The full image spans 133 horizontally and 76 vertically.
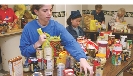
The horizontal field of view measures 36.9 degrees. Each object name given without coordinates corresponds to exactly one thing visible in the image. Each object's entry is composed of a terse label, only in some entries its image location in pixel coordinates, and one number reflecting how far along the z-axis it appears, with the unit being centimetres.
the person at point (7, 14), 365
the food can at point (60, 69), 144
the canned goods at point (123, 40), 218
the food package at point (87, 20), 448
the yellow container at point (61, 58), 160
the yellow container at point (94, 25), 430
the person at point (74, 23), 290
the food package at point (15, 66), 131
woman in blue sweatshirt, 161
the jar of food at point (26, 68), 153
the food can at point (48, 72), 135
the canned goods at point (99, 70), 146
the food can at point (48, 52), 153
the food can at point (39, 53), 155
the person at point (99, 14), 483
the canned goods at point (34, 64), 152
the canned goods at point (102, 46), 183
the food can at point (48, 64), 155
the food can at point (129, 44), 217
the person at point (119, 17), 448
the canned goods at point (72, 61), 162
